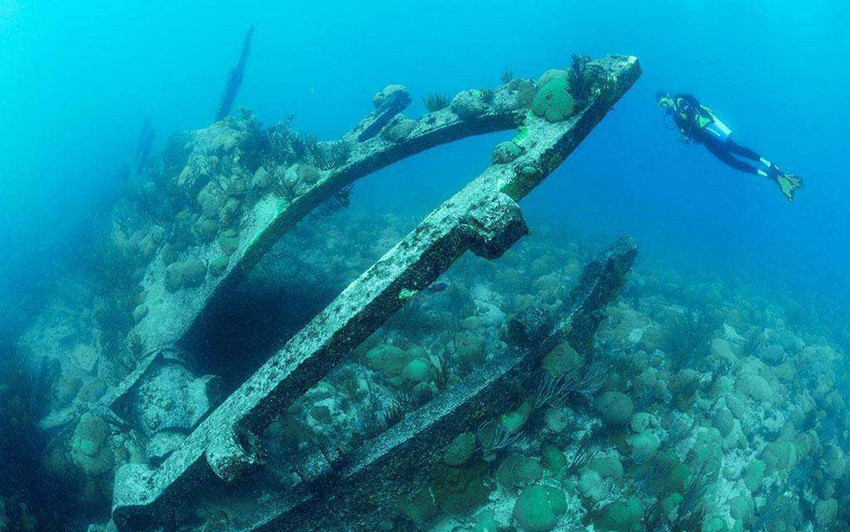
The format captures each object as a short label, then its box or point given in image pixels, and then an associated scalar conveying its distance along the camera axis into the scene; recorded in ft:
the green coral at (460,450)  18.29
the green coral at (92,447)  22.21
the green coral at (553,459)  20.45
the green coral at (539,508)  17.83
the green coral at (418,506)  18.02
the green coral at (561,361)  20.95
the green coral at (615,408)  22.07
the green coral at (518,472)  19.56
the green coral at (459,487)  18.43
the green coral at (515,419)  19.47
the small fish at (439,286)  32.48
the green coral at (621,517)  18.10
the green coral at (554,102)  20.11
